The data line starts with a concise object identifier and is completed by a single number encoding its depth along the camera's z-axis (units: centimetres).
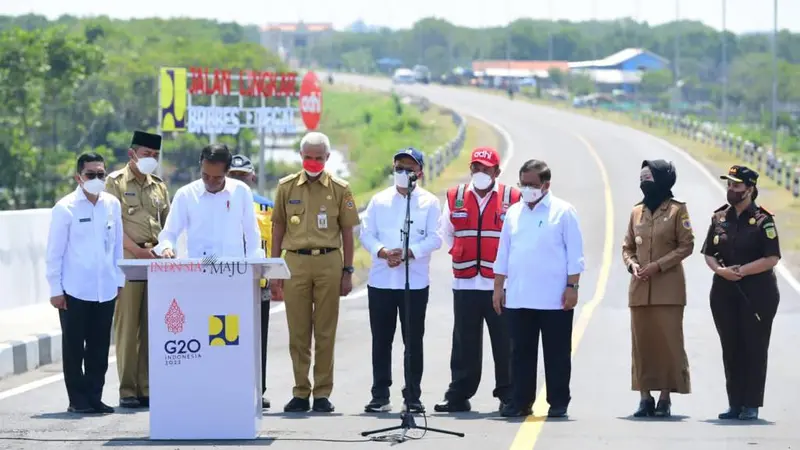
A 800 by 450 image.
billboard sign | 6838
